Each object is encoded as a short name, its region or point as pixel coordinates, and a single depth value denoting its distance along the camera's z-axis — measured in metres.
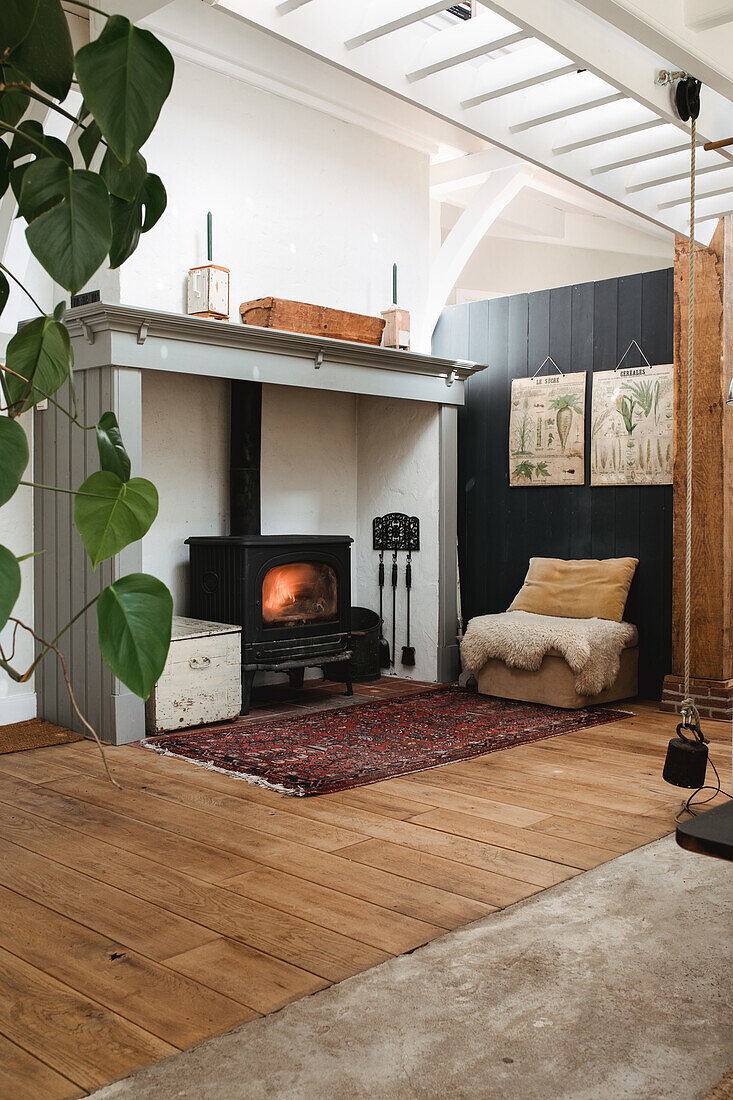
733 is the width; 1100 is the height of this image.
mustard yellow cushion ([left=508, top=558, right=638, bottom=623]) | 5.07
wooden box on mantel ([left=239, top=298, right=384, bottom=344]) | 4.62
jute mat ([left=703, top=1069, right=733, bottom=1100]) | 1.57
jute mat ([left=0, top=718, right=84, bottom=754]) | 4.16
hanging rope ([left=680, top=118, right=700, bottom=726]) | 2.80
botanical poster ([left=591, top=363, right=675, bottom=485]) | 5.06
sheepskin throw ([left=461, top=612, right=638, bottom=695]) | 4.73
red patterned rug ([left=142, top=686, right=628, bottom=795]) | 3.71
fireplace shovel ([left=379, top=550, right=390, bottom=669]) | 5.85
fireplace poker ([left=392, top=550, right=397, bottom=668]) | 5.79
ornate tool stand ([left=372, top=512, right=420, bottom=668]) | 5.70
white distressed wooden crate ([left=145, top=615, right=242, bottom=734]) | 4.29
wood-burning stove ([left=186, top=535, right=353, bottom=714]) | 4.61
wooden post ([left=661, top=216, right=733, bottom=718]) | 4.69
